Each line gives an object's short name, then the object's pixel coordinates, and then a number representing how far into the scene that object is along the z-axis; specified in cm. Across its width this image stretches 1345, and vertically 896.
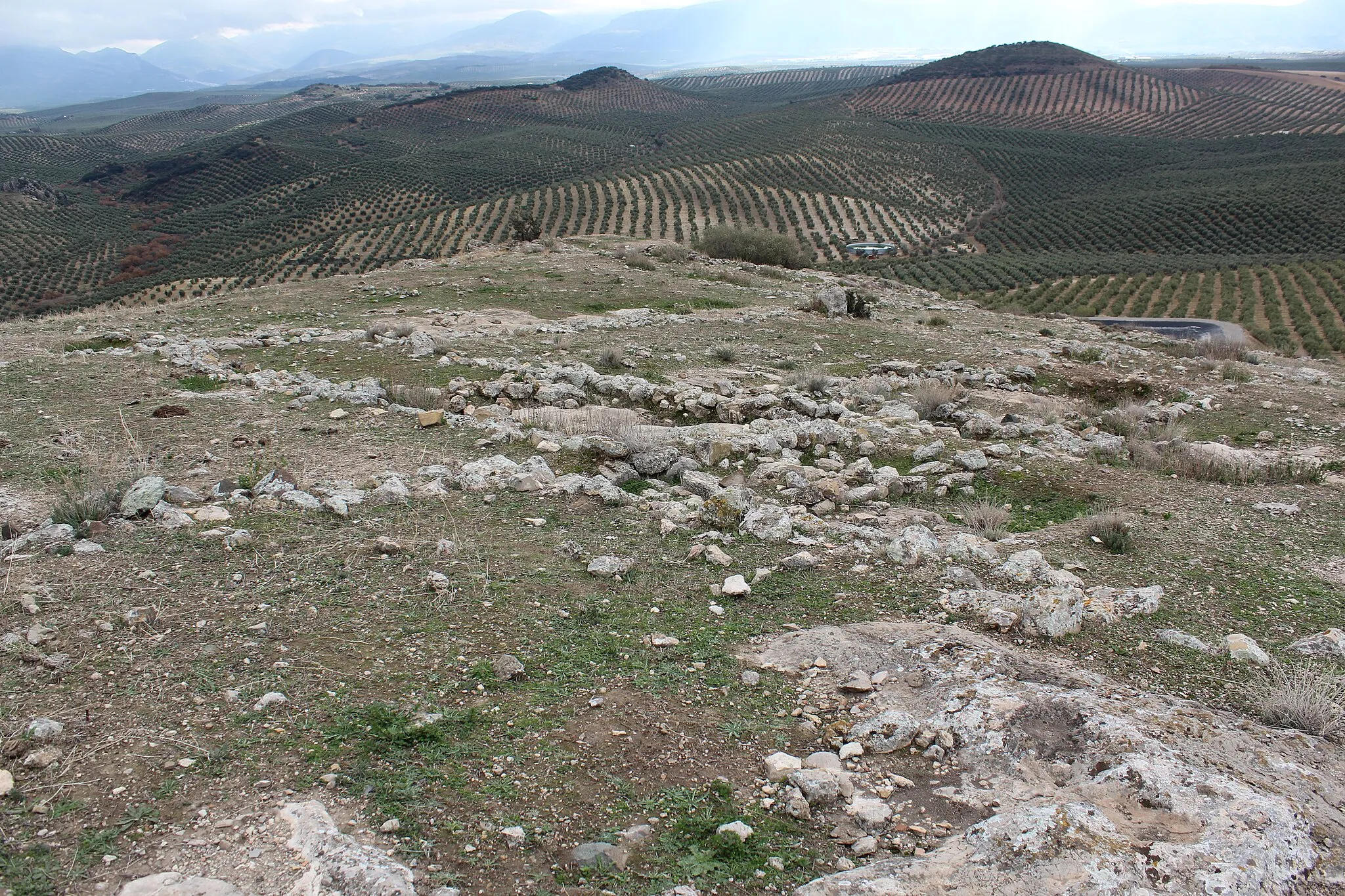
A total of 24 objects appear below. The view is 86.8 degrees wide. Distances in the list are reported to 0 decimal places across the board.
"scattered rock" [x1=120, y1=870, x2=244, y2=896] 248
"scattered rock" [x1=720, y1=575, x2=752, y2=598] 500
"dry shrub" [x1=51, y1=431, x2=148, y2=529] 508
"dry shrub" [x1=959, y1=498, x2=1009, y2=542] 614
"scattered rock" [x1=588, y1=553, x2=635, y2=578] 512
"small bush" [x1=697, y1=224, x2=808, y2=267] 3047
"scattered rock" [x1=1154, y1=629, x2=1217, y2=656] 435
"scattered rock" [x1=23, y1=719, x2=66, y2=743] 306
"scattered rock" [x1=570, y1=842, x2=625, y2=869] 280
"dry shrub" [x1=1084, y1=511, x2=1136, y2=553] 578
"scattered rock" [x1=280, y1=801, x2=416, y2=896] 258
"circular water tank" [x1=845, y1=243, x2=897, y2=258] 5141
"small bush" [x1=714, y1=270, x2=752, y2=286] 2225
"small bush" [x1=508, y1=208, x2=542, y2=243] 3034
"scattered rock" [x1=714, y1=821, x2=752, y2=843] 296
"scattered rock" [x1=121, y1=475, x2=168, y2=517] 529
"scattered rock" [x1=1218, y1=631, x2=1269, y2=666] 421
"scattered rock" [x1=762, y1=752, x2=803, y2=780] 335
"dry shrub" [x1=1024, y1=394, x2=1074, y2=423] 1066
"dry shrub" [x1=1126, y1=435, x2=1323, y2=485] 783
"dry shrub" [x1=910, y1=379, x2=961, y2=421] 1049
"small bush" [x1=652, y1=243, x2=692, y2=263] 2491
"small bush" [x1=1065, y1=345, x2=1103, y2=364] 1490
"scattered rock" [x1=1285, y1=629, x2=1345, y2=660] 426
